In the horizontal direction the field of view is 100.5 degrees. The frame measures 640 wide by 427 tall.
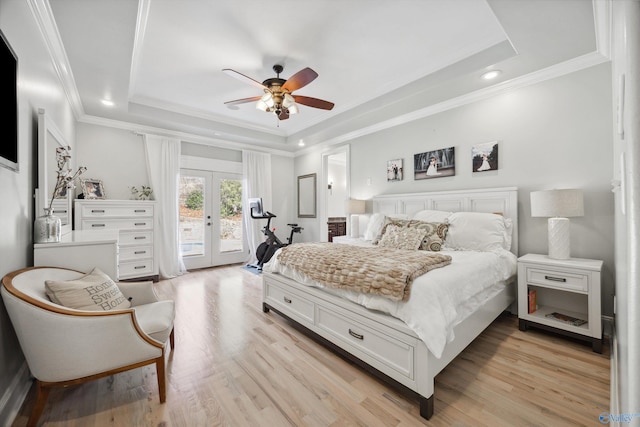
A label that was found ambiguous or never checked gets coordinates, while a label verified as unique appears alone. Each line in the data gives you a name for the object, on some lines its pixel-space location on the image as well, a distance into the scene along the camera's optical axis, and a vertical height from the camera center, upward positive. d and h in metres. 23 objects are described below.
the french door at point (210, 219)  5.05 -0.12
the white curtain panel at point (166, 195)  4.52 +0.33
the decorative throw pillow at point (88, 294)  1.61 -0.50
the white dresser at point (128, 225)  3.76 -0.16
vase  2.02 -0.10
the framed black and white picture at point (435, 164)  3.56 +0.64
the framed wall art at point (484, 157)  3.18 +0.64
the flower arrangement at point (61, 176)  2.27 +0.35
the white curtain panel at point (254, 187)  5.66 +0.56
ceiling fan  2.64 +1.30
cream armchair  1.37 -0.69
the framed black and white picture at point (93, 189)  3.90 +0.39
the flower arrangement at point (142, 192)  4.43 +0.37
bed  1.61 -0.69
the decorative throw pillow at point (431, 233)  2.81 -0.26
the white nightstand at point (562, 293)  2.20 -0.83
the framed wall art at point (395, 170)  4.15 +0.63
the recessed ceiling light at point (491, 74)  2.81 +1.44
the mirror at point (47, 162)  2.07 +0.46
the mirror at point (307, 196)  5.88 +0.36
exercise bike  4.97 -0.57
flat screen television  1.47 +0.66
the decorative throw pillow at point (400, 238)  2.86 -0.32
